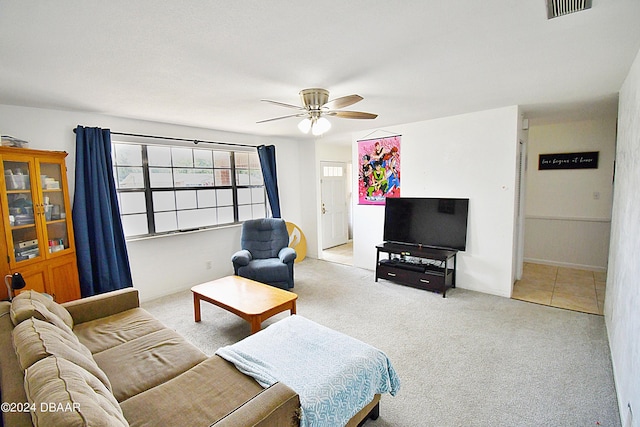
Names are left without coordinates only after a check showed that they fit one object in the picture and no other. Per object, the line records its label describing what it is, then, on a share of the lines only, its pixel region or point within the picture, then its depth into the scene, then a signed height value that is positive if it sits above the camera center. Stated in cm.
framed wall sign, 460 +30
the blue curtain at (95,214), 333 -25
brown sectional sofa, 105 -97
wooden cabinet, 264 -28
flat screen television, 402 -54
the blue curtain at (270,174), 523 +24
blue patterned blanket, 158 -105
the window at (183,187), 393 +4
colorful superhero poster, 465 +24
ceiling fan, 263 +68
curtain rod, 375 +72
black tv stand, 393 -115
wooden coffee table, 275 -111
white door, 638 -40
